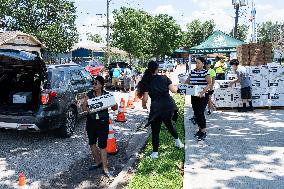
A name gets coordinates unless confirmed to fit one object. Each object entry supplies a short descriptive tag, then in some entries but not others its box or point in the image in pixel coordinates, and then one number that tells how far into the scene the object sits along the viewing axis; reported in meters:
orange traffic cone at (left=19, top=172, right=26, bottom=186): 4.11
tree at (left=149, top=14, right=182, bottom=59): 53.35
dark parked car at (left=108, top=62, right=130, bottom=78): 18.80
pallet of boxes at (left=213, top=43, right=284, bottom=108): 9.48
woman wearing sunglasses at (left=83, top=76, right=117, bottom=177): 4.68
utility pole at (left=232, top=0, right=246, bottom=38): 15.62
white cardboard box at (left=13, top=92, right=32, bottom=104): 6.46
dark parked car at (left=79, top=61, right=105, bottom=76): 20.29
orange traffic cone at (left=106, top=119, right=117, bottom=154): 5.66
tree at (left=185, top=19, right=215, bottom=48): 77.82
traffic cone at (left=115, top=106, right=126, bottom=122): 8.30
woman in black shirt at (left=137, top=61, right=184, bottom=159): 5.09
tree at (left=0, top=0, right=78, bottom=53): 38.47
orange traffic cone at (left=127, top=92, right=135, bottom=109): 10.60
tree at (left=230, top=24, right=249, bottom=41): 86.88
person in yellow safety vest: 15.18
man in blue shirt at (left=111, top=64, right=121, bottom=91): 15.31
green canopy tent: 12.91
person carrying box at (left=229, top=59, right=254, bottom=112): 8.91
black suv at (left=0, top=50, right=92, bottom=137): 5.92
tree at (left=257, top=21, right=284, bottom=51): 116.21
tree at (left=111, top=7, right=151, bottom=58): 35.54
